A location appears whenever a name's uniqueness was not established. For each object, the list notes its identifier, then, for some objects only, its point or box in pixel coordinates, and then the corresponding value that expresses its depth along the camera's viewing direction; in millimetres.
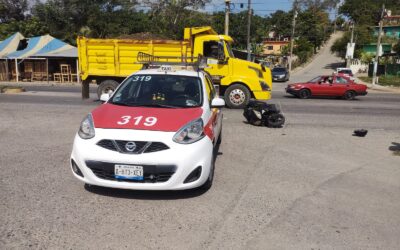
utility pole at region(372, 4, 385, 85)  32344
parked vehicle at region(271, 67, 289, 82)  35375
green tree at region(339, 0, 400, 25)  75938
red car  19812
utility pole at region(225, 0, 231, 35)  28353
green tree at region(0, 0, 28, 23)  60406
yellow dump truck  14399
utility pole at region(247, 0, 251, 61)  32312
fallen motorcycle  10492
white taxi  4402
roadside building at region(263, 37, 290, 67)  77281
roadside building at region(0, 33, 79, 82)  29547
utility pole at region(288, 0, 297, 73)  51625
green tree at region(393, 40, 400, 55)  49019
